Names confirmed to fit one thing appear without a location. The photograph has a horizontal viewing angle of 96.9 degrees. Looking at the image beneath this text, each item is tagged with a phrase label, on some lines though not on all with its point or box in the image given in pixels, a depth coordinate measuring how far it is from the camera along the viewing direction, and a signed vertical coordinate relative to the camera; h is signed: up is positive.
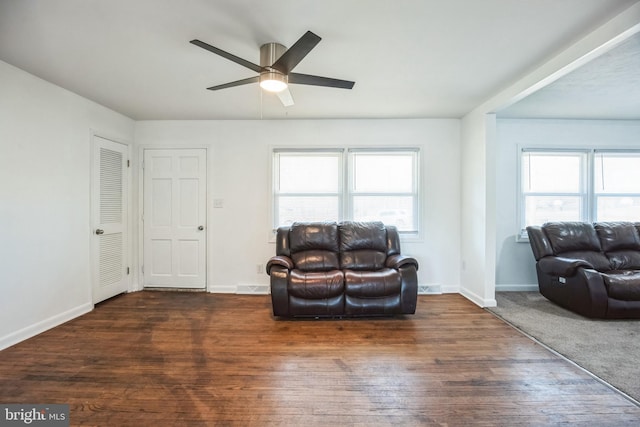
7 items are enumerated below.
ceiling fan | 1.95 +1.05
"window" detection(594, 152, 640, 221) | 4.14 +0.43
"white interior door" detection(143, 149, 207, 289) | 4.10 -0.03
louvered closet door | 3.44 -0.06
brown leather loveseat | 3.01 -0.80
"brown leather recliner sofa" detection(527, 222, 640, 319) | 2.96 -0.60
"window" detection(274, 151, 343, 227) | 4.12 +0.41
